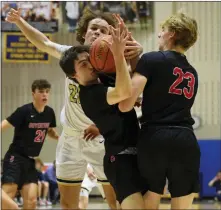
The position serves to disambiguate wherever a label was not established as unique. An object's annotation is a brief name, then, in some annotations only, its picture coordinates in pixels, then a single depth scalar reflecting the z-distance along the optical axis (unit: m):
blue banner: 19.30
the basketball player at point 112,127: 4.85
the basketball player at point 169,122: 4.75
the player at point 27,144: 9.96
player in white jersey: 6.60
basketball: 4.82
